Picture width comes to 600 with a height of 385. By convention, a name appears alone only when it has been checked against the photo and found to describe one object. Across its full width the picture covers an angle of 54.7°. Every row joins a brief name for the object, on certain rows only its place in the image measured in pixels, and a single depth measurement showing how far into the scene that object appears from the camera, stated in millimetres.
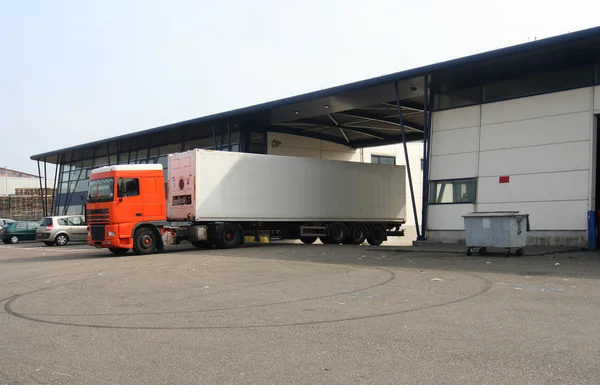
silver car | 29641
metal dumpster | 16109
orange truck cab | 19969
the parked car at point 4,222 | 36475
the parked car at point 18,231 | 34344
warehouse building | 19094
